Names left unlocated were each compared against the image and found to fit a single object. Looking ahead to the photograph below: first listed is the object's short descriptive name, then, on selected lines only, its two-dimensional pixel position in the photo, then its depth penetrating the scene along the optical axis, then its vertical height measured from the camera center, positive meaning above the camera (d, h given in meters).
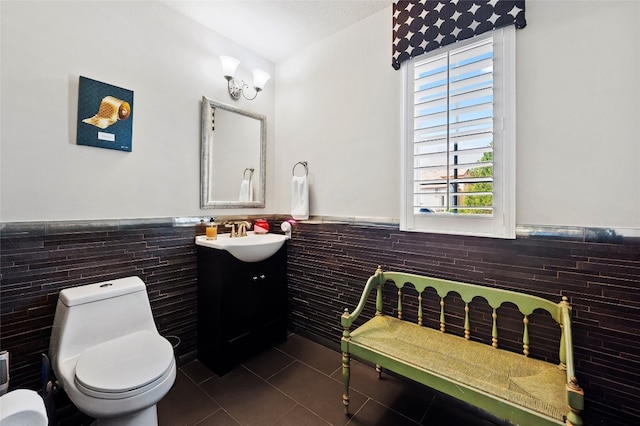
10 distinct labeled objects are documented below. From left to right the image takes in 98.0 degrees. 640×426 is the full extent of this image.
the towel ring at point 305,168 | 2.48 +0.43
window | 1.53 +0.47
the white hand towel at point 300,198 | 2.40 +0.16
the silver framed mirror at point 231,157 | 2.20 +0.50
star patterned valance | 1.50 +1.16
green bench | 1.11 -0.72
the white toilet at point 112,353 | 1.17 -0.69
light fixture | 2.18 +1.15
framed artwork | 1.62 +0.60
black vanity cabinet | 1.94 -0.68
